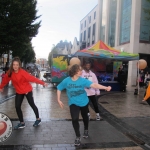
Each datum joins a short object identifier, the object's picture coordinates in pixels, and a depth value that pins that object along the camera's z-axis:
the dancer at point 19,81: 5.06
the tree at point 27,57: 44.88
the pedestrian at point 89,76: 5.92
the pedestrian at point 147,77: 18.53
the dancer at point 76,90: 4.12
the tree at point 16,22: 15.84
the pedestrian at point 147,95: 5.16
